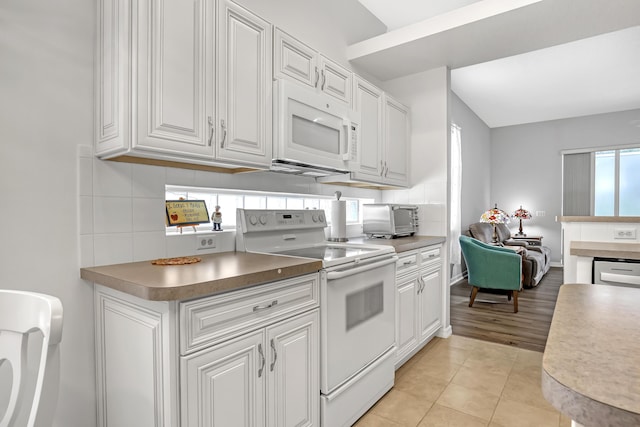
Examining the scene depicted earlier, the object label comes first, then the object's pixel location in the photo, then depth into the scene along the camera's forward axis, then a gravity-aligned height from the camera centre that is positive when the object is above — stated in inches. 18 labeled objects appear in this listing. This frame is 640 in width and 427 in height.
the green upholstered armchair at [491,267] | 156.6 -26.4
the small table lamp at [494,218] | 233.1 -6.1
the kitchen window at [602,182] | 253.9 +19.5
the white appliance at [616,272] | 63.5 -11.7
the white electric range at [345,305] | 68.7 -20.6
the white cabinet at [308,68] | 77.1 +33.9
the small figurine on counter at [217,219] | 78.3 -2.3
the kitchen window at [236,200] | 75.1 +2.4
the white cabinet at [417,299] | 98.1 -27.5
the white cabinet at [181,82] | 53.4 +21.2
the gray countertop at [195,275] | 44.3 -9.6
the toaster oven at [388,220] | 115.6 -3.8
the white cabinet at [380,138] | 104.5 +23.1
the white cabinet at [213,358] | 45.7 -21.9
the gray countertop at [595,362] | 17.8 -9.6
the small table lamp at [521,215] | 277.4 -4.8
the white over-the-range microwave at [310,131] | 75.7 +18.3
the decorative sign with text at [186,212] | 70.5 -0.7
